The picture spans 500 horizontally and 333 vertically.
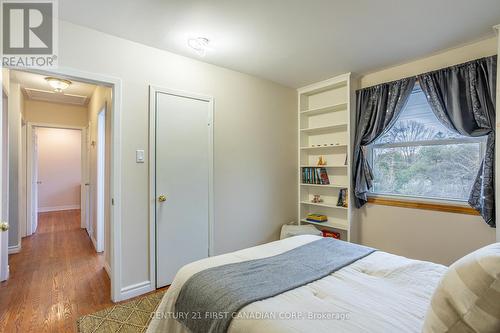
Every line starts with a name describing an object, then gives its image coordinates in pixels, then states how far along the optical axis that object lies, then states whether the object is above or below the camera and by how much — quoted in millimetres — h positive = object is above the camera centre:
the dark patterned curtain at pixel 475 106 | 2188 +556
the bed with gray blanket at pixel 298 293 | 1016 -621
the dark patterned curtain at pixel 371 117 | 2795 +578
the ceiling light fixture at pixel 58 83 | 3348 +1104
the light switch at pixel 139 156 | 2373 +79
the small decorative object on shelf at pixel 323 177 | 3475 -165
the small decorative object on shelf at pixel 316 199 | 3654 -495
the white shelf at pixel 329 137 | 3201 +402
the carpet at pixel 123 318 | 1871 -1229
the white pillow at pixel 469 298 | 716 -407
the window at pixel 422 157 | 2459 +90
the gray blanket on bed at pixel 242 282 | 1138 -612
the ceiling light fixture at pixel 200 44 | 2293 +1141
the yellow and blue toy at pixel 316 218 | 3476 -739
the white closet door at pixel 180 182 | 2496 -184
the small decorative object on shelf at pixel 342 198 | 3262 -431
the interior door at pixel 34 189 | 4449 -461
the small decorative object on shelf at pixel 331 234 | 3365 -931
